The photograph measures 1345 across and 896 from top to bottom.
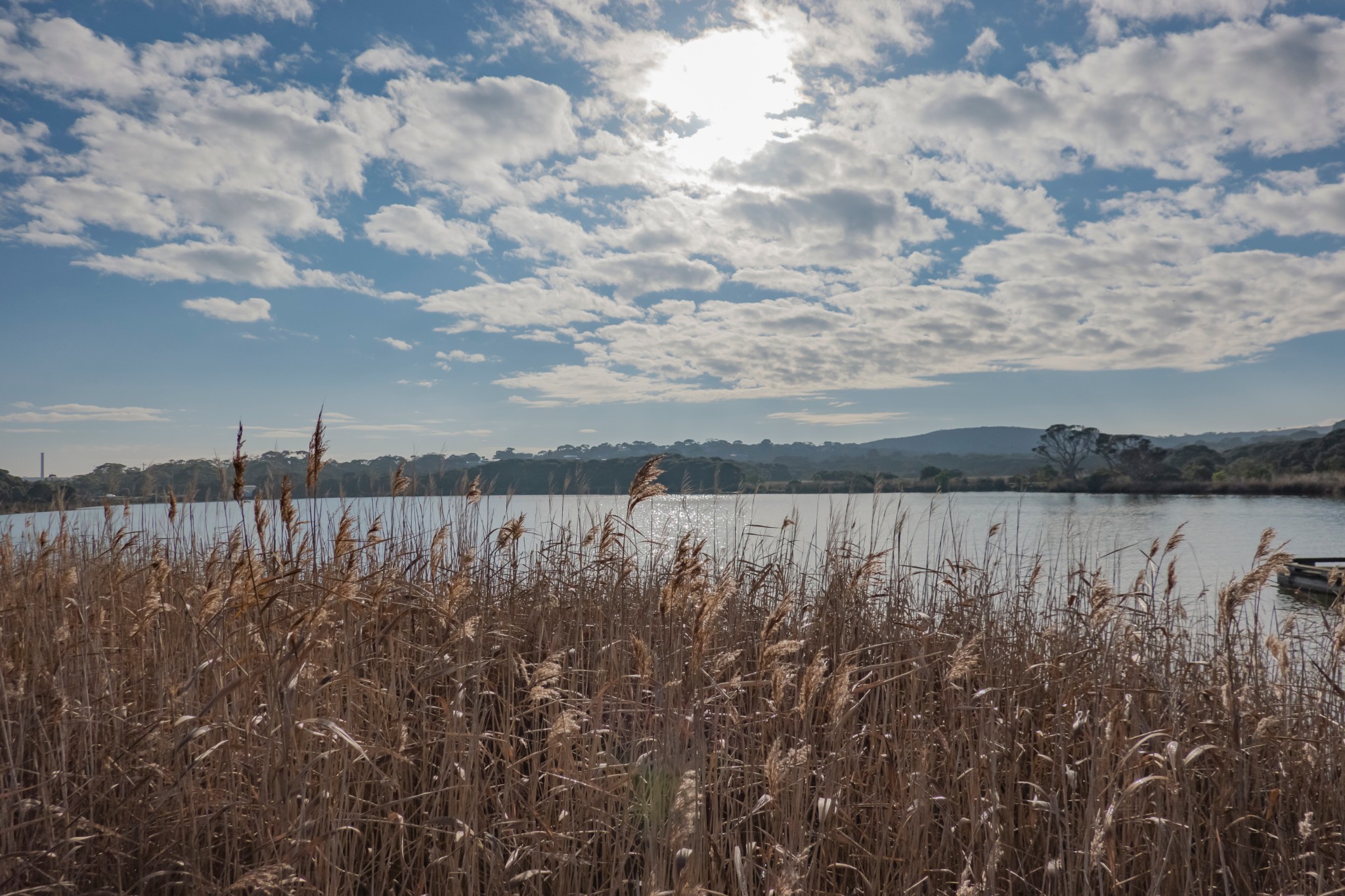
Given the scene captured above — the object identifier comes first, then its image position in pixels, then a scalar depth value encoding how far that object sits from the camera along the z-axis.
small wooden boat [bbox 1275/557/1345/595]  15.72
